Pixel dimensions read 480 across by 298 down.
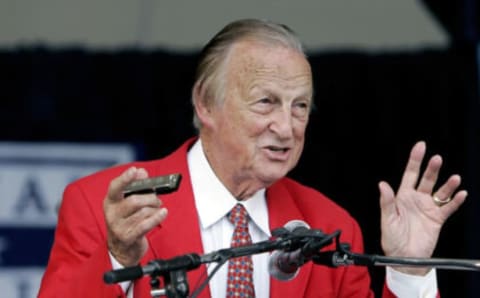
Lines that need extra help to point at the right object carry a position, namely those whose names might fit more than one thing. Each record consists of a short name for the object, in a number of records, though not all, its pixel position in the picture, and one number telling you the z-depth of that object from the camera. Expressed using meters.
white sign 9.77
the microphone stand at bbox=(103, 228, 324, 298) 5.25
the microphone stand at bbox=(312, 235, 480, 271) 5.80
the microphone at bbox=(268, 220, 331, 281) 5.71
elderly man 6.98
